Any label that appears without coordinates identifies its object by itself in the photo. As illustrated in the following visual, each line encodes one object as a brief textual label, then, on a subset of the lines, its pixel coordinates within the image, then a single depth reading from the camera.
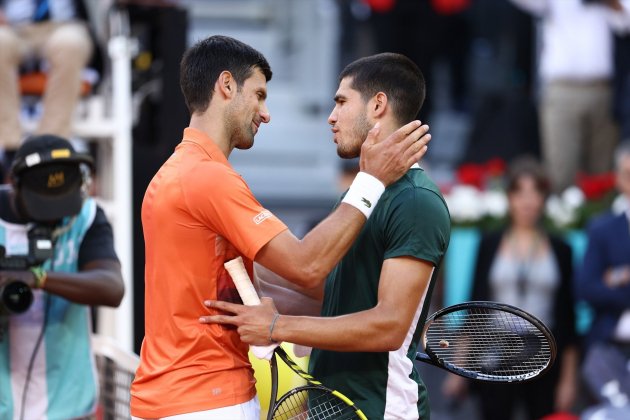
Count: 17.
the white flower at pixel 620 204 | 15.71
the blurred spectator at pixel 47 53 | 12.88
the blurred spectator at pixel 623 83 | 18.11
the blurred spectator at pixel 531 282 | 16.02
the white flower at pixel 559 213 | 17.84
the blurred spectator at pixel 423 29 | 22.31
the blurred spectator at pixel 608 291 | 14.32
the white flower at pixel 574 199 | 17.98
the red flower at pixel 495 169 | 18.83
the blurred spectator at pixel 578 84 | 19.12
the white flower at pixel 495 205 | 17.86
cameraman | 9.37
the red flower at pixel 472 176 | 18.55
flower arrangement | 17.81
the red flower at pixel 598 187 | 17.95
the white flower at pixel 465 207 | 17.81
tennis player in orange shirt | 7.20
